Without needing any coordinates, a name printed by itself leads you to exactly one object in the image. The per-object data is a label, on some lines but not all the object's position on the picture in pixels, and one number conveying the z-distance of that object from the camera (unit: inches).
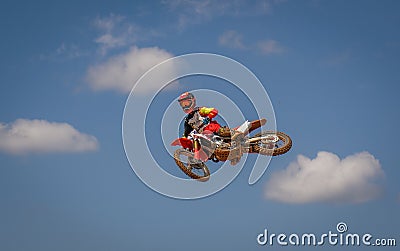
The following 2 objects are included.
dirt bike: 1288.1
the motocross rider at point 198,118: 1309.1
